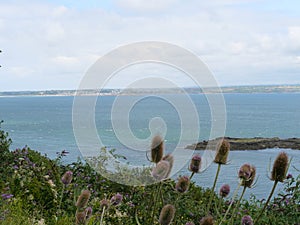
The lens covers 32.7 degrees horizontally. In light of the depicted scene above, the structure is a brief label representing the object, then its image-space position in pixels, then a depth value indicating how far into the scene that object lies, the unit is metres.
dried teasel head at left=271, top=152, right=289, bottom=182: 2.31
